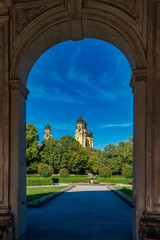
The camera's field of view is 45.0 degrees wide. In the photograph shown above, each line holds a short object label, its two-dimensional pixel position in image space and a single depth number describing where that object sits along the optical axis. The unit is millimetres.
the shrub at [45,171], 29312
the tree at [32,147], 41594
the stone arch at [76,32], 5180
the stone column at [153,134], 4582
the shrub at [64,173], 34156
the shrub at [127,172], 30875
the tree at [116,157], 44988
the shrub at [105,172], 35156
